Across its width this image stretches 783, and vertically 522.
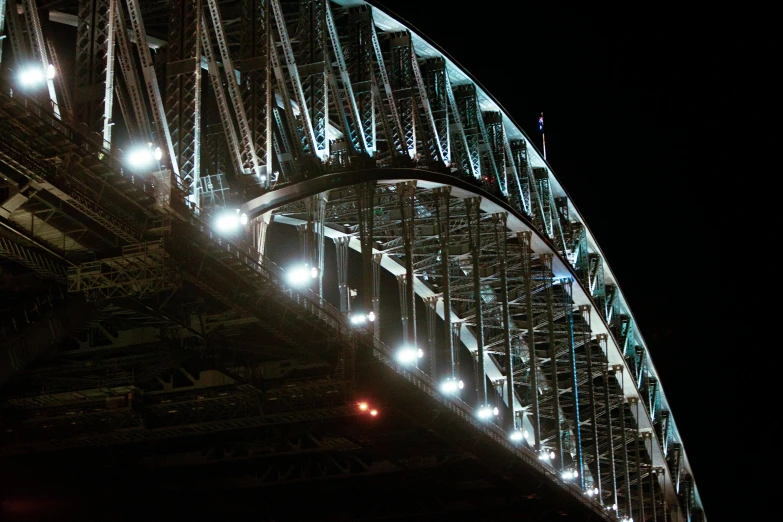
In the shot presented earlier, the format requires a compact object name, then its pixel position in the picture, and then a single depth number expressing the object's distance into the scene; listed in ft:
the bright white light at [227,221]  142.74
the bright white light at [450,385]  189.71
